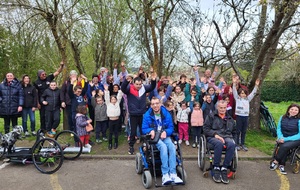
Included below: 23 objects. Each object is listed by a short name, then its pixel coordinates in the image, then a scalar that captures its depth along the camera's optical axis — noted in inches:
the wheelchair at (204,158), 192.2
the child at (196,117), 261.1
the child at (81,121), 243.0
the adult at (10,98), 270.8
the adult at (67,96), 272.7
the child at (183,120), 265.7
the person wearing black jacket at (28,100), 283.1
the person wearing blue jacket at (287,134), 206.5
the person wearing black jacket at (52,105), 274.4
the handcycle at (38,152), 203.5
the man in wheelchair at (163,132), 172.9
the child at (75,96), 265.1
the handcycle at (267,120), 315.6
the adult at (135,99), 232.9
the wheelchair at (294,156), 205.8
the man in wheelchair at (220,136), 189.5
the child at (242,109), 254.8
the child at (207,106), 265.7
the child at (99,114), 264.4
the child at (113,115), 251.9
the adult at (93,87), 296.2
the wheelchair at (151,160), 175.8
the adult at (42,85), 290.7
